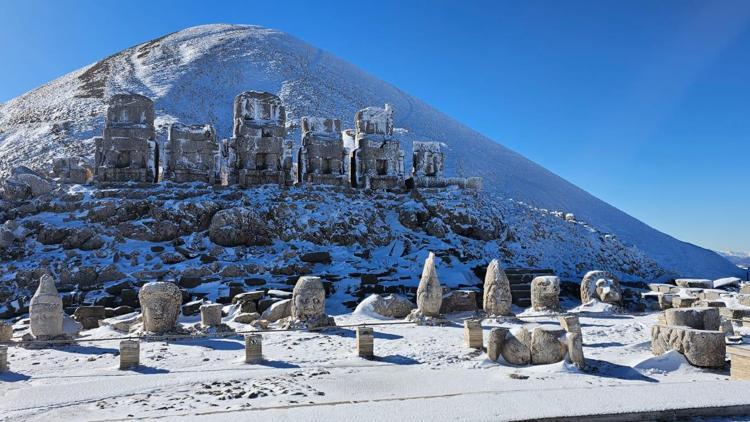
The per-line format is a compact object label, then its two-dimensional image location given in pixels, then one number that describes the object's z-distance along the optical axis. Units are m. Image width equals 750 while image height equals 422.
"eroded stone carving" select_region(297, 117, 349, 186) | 23.28
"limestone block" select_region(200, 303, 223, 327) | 12.55
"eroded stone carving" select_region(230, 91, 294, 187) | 22.50
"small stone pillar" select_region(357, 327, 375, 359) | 9.95
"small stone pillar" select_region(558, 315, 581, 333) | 9.90
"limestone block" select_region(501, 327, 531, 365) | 9.15
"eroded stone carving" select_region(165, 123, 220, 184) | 21.92
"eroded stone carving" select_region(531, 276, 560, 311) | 14.78
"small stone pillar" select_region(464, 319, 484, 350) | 10.19
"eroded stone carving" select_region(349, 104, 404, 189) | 24.06
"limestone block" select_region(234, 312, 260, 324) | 13.72
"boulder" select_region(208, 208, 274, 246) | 19.05
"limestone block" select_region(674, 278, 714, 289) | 19.91
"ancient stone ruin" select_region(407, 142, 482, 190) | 24.84
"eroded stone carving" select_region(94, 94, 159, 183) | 21.36
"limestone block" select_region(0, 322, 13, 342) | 11.45
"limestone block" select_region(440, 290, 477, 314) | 15.40
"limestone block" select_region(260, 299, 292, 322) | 14.06
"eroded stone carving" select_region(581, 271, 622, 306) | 15.66
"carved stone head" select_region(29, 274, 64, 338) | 11.45
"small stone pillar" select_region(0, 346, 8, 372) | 9.13
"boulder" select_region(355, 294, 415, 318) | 14.62
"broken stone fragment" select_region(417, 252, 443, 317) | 13.35
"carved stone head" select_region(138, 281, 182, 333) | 11.70
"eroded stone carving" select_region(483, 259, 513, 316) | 13.96
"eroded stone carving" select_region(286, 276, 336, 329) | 12.52
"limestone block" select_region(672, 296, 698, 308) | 15.17
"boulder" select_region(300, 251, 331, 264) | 18.91
